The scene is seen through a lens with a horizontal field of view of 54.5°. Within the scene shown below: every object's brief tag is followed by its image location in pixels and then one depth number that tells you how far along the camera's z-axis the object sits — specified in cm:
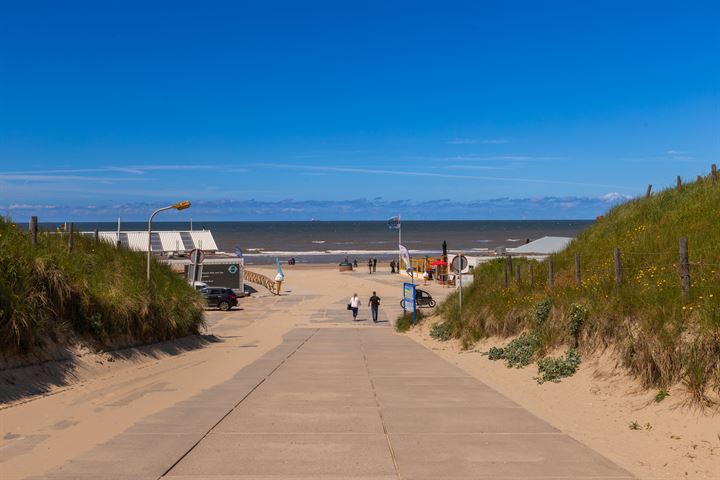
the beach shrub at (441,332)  2489
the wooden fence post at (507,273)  2392
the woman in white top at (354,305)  3719
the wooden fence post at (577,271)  1817
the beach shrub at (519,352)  1675
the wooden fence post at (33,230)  1742
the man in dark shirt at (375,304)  3612
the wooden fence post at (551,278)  1939
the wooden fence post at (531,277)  2127
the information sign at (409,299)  3064
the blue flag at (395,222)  7900
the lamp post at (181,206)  2314
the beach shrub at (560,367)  1434
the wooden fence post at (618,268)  1581
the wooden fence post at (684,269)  1281
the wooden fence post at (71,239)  1990
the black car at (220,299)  4281
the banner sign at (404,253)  4331
